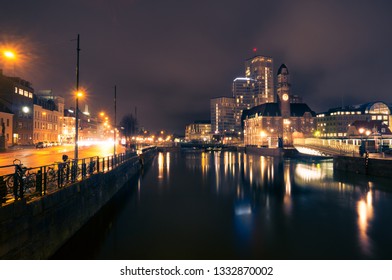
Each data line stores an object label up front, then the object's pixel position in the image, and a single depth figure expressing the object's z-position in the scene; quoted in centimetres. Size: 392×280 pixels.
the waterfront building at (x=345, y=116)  15025
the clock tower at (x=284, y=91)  13275
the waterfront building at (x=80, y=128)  13050
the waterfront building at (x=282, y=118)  13500
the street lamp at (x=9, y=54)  1591
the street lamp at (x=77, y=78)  2250
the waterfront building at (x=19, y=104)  7206
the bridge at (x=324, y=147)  4844
